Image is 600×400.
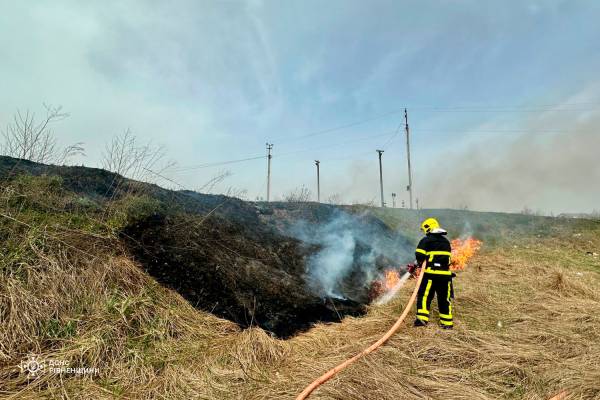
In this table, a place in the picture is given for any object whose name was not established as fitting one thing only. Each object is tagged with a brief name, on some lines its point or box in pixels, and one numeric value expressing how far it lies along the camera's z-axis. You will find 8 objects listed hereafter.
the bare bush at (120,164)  8.29
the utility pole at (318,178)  37.29
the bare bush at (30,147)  7.62
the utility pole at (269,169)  33.81
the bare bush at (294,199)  13.24
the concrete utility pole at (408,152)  24.64
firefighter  5.68
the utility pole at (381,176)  31.17
